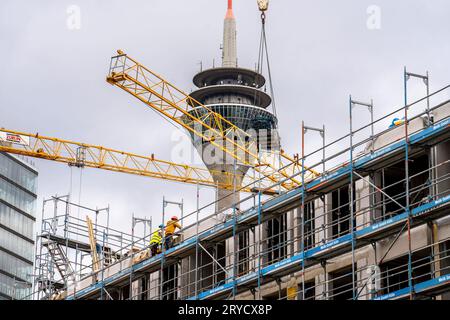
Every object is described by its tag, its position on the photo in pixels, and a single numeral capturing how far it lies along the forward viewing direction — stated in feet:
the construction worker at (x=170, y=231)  173.99
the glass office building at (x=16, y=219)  570.05
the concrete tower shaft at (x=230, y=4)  584.36
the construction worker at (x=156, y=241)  175.83
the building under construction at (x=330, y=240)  126.41
